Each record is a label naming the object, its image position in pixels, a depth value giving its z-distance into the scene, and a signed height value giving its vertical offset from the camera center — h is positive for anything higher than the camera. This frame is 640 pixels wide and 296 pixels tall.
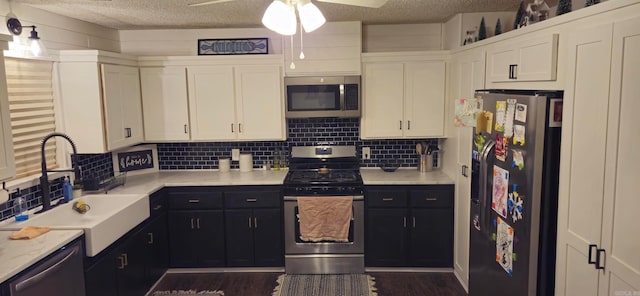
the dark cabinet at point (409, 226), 3.96 -1.05
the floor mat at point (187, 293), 3.75 -1.54
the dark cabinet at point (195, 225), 4.05 -1.04
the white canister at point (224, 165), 4.56 -0.55
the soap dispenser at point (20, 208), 2.91 -0.64
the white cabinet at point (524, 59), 2.23 +0.28
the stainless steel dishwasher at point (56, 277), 2.18 -0.86
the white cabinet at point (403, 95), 4.09 +0.13
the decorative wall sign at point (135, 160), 4.38 -0.49
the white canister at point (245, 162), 4.54 -0.52
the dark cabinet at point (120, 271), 2.85 -1.11
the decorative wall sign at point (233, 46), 4.38 +0.64
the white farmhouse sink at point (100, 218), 2.77 -0.73
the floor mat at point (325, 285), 3.73 -1.52
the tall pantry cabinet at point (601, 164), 1.68 -0.24
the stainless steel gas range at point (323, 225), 3.96 -1.04
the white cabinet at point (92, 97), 3.46 +0.12
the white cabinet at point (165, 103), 4.20 +0.08
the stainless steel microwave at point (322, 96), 4.11 +0.13
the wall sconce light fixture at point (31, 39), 2.88 +0.49
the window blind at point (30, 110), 3.06 +0.02
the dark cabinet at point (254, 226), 4.04 -1.06
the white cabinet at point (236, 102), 4.20 +0.08
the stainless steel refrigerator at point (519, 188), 2.10 -0.41
